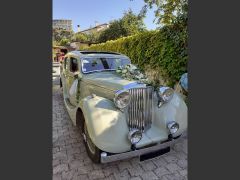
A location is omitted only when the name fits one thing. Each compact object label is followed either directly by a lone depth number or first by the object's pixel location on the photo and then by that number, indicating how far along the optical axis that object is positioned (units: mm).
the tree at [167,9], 5607
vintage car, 2322
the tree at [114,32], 21438
